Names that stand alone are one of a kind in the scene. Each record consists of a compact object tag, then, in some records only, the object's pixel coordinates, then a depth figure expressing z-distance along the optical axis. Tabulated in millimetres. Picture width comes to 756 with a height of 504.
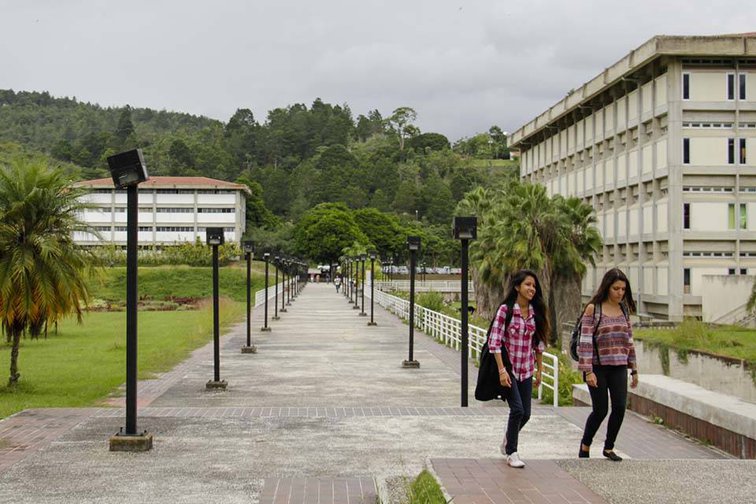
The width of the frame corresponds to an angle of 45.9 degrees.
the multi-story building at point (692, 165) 44000
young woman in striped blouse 7562
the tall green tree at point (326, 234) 120000
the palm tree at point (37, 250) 14273
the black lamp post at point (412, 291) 19703
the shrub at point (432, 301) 38425
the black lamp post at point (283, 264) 46344
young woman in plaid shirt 7629
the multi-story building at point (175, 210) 103625
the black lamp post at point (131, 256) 9203
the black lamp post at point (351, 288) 63962
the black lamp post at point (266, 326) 31659
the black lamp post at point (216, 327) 15570
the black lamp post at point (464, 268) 12984
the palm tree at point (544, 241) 37188
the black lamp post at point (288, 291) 56031
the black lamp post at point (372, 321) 35531
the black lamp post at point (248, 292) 22984
